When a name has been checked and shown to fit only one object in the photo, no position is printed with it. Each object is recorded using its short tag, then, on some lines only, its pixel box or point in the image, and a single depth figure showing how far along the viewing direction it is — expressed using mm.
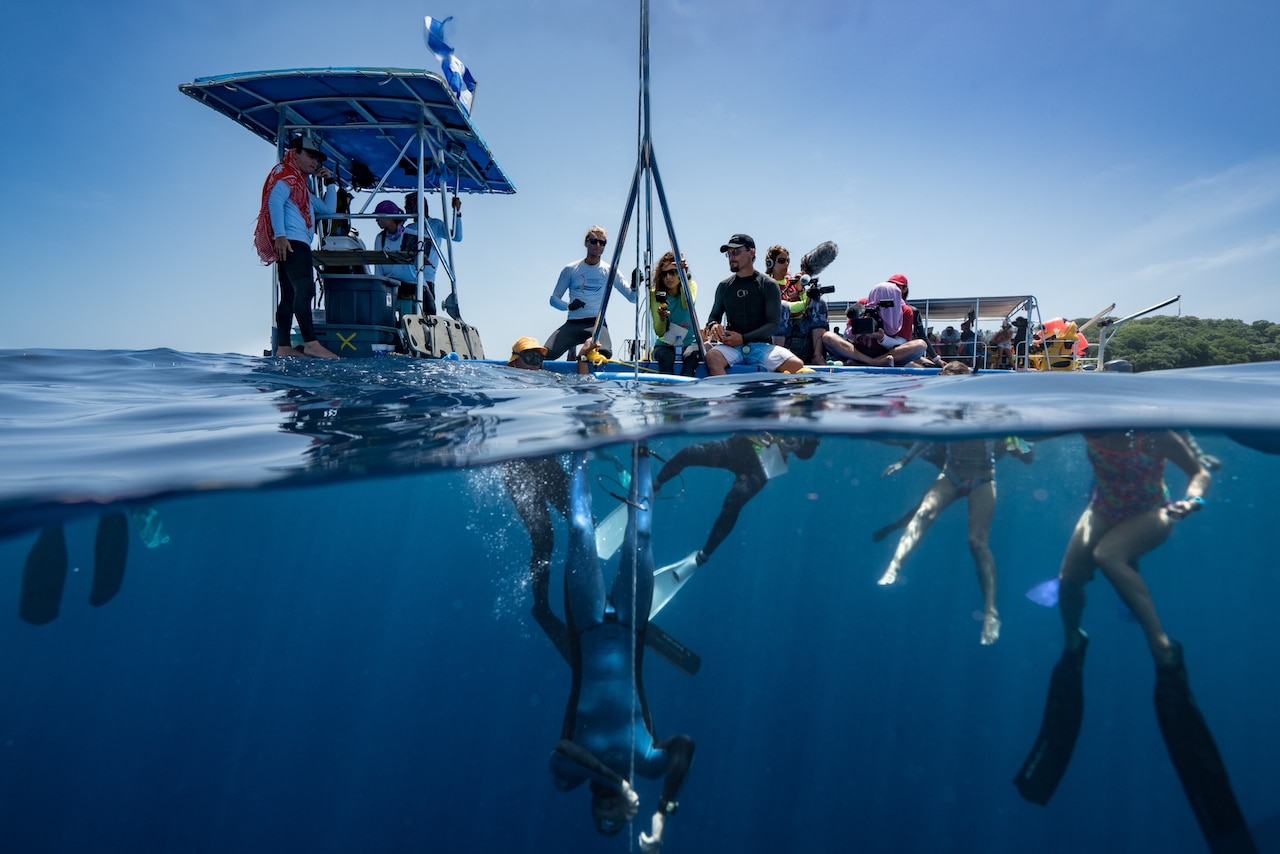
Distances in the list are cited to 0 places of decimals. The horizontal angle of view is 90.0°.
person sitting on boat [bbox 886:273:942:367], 7957
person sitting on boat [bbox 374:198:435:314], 9125
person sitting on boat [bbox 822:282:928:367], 7691
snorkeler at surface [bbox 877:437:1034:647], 5621
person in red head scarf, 6691
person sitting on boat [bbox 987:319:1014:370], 14562
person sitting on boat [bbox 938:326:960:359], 15641
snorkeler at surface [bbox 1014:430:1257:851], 4895
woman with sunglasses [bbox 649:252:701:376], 7293
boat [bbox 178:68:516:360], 8094
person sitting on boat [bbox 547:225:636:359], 7930
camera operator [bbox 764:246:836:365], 8578
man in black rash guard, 6664
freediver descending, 4105
